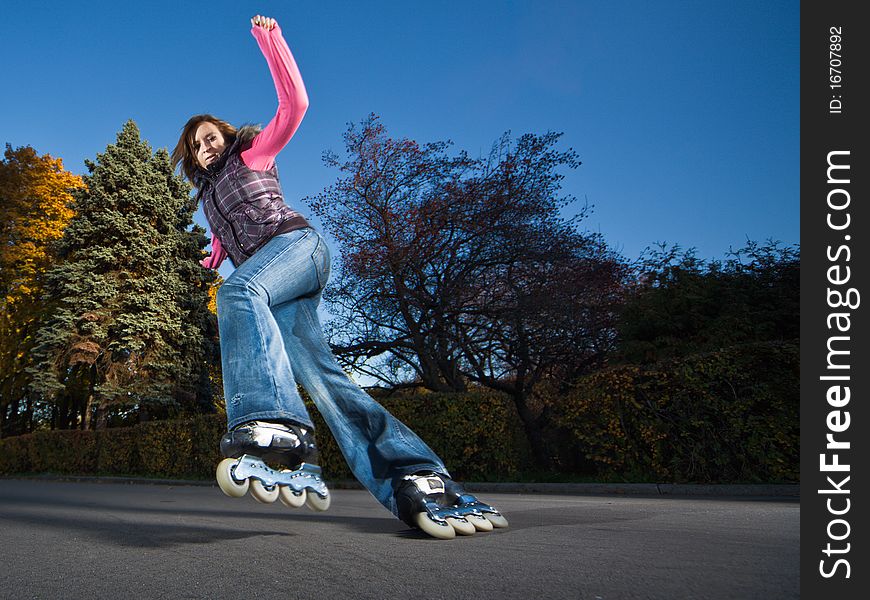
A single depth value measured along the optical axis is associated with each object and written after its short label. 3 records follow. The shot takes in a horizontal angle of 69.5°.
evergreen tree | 21.09
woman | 2.37
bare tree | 14.00
